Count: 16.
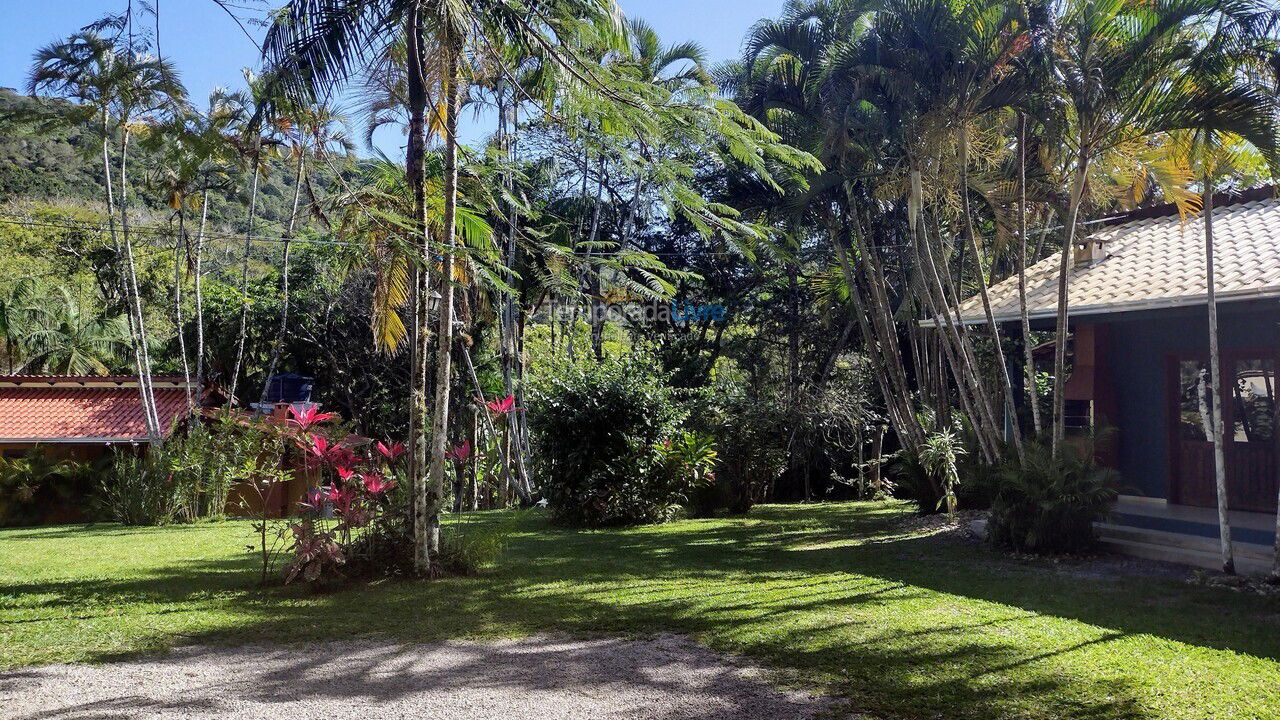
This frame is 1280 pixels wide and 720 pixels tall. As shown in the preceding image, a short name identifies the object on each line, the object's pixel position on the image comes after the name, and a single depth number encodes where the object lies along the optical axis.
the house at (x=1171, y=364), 10.23
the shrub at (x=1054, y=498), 9.72
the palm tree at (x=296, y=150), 16.22
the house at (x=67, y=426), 17.28
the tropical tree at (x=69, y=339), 24.95
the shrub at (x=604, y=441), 13.85
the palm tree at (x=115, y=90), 8.79
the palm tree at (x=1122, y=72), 8.58
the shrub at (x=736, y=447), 15.85
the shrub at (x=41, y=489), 17.00
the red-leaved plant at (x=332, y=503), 8.24
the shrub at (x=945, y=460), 12.73
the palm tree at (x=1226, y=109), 8.11
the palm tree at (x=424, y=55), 7.90
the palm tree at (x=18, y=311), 24.12
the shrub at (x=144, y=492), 15.56
